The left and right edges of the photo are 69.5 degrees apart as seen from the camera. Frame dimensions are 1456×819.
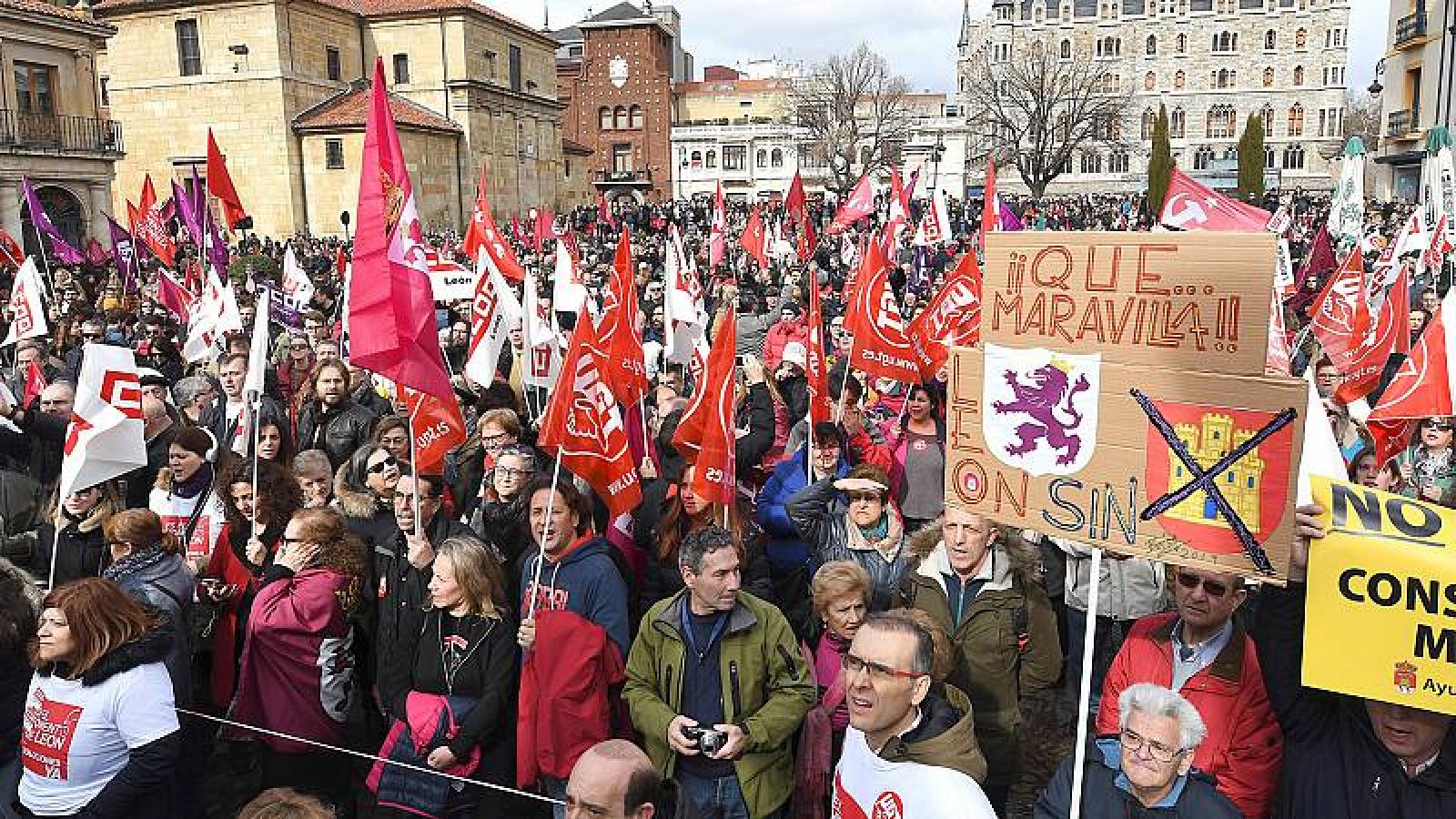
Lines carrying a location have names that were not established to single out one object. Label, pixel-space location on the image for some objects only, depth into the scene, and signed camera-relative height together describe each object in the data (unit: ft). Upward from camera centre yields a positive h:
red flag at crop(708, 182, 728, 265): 56.90 +0.11
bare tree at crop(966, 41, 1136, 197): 217.70 +28.33
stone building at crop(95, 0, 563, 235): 141.59 +21.27
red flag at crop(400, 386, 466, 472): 20.16 -3.56
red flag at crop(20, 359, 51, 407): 29.09 -3.57
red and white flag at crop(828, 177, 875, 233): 55.31 +1.56
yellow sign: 8.61 -3.13
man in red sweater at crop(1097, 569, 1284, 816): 10.45 -4.60
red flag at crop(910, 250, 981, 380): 27.61 -2.14
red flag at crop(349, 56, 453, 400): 14.98 -0.58
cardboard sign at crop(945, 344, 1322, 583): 8.79 -1.99
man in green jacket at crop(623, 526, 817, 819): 11.94 -5.22
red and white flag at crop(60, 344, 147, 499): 16.61 -2.78
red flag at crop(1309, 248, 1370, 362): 29.15 -2.34
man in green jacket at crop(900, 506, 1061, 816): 12.75 -4.79
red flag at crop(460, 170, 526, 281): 32.86 +0.00
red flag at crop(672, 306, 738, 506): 16.33 -3.06
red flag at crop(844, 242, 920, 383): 25.07 -2.50
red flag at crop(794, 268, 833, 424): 20.35 -2.83
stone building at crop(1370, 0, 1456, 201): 117.08 +16.15
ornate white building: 289.74 +44.91
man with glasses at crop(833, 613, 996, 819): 9.39 -4.54
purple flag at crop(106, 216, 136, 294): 52.85 -0.12
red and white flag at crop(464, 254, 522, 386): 26.53 -2.01
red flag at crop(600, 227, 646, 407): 21.02 -2.04
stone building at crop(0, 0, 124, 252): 104.22 +13.40
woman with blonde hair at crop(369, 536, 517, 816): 12.86 -5.42
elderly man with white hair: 8.83 -4.46
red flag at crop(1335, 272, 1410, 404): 26.23 -3.13
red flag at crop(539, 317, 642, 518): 16.33 -2.93
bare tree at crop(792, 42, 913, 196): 213.87 +27.75
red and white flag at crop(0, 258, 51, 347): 30.91 -1.56
